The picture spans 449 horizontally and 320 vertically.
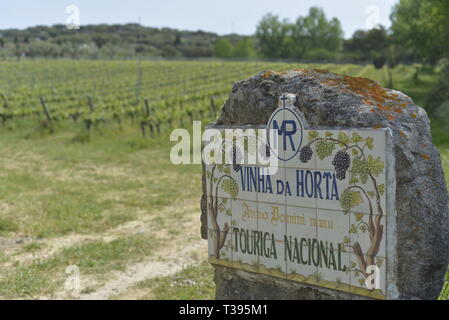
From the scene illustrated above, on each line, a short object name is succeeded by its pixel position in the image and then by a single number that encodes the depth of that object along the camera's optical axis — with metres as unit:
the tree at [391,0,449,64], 22.42
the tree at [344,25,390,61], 56.94
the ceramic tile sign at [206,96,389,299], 3.24
